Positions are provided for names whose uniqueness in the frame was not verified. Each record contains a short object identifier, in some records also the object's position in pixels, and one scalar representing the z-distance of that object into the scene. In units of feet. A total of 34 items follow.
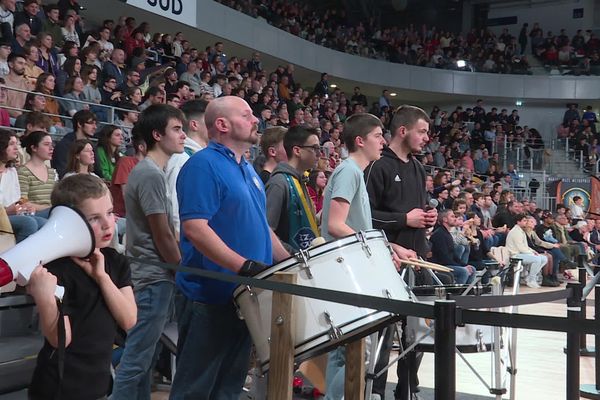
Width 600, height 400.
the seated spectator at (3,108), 24.71
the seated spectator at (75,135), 22.36
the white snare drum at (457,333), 12.41
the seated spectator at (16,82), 26.63
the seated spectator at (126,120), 29.48
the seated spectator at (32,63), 28.96
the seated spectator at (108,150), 22.49
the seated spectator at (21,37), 30.83
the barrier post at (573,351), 11.42
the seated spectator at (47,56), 30.81
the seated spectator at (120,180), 17.20
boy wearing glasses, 13.50
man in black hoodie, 13.00
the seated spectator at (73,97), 28.76
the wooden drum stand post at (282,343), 8.43
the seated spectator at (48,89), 27.09
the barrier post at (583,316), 13.24
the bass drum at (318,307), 8.55
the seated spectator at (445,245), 30.91
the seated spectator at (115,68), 34.71
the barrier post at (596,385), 15.47
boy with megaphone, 7.54
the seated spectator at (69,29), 35.86
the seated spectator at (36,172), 19.15
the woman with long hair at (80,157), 18.92
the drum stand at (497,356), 12.22
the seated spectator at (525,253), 41.50
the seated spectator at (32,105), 25.62
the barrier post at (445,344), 6.46
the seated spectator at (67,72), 30.30
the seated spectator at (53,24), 35.63
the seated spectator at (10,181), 16.67
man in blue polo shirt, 8.74
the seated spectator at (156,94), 28.81
